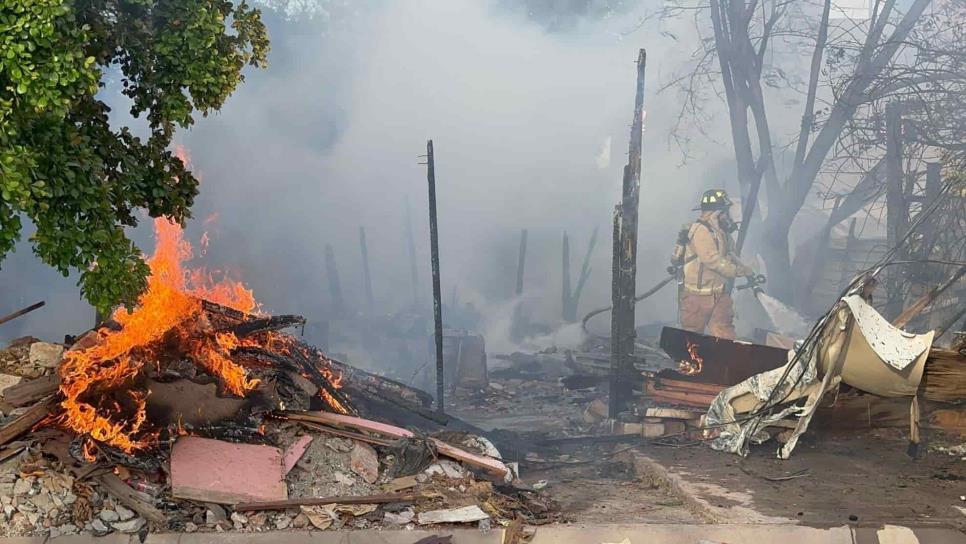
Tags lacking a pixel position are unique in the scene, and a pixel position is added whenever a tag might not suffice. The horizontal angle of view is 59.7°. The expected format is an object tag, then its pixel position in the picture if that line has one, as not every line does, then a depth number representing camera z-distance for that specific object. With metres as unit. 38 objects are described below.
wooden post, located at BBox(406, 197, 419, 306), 21.86
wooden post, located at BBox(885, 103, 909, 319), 12.34
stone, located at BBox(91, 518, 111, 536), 6.27
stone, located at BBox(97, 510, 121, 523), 6.35
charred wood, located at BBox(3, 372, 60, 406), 7.00
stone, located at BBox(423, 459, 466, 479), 7.30
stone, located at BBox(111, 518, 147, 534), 6.30
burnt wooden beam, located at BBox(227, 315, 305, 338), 8.05
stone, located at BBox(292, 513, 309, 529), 6.53
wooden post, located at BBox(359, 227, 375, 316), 21.55
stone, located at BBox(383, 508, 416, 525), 6.61
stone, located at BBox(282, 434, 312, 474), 6.98
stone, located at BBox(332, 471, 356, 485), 7.02
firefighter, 12.59
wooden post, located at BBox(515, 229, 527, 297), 21.03
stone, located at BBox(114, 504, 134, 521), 6.39
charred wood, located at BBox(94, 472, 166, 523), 6.39
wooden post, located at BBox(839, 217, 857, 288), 17.14
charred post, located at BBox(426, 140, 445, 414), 11.58
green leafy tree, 4.56
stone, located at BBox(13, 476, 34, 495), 6.42
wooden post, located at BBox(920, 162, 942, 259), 12.01
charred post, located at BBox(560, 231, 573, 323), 20.83
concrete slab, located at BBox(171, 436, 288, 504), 6.62
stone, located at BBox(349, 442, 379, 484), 7.12
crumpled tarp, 8.06
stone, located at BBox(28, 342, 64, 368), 7.48
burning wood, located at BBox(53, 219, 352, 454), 6.86
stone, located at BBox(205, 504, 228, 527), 6.46
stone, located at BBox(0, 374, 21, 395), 7.24
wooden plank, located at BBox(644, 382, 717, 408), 10.30
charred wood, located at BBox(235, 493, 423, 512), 6.56
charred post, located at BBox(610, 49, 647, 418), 11.15
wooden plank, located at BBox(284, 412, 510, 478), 7.51
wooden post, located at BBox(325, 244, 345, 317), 20.92
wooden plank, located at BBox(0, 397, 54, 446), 6.62
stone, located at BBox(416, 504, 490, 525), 6.55
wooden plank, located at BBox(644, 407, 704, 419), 10.01
